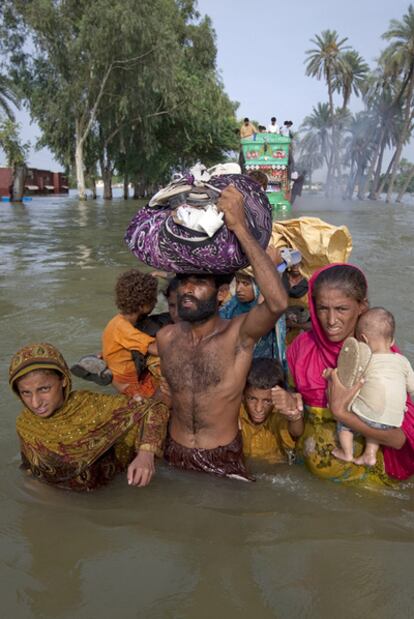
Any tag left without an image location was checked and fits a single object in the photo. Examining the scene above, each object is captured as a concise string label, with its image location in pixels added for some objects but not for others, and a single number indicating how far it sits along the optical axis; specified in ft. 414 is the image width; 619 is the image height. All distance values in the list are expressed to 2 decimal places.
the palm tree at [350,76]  178.09
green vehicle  57.41
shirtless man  8.11
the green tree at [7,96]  87.92
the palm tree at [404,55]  144.87
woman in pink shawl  8.93
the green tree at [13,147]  83.56
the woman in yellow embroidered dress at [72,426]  8.80
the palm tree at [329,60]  174.50
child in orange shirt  12.28
